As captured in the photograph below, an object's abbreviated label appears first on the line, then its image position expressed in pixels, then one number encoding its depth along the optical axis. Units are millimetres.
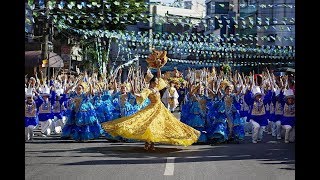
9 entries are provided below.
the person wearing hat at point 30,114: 14102
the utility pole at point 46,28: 15395
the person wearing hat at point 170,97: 25544
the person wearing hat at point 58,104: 15656
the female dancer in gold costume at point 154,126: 11078
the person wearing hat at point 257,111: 14109
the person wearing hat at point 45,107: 14962
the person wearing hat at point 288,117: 13758
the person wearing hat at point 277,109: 14391
